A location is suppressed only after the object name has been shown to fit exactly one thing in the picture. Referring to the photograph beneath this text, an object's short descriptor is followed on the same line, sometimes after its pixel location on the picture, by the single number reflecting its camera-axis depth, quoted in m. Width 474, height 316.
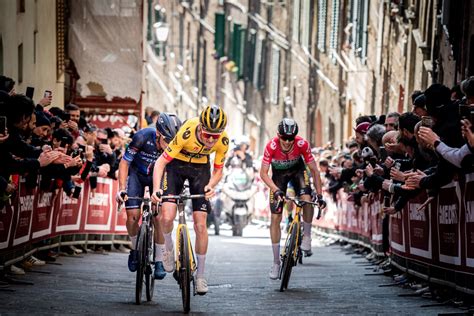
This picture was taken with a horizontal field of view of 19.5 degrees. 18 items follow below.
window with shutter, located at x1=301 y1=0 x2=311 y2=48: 54.19
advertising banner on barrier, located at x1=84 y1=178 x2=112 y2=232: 22.59
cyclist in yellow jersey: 13.45
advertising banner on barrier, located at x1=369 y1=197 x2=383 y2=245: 20.27
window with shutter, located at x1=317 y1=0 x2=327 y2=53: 48.05
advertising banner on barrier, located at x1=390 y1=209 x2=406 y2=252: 16.75
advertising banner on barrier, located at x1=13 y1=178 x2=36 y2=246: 16.19
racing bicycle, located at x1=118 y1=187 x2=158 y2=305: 13.40
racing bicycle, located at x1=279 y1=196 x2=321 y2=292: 15.68
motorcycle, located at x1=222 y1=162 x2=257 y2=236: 32.72
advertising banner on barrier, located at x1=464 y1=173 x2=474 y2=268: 12.16
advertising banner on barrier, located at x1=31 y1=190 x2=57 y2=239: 17.80
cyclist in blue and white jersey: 15.13
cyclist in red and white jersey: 17.12
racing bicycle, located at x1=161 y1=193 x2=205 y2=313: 12.70
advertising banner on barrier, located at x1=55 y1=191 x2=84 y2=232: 20.14
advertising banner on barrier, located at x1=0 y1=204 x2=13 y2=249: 15.00
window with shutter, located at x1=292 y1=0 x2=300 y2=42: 58.91
